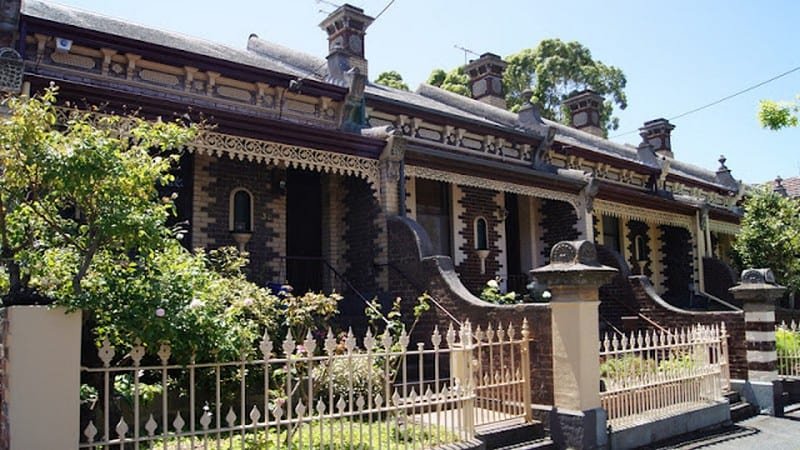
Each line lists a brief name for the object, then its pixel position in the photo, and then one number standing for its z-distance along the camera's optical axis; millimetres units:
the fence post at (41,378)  4082
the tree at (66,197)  4395
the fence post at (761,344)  10328
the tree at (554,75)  36875
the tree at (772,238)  17969
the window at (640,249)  18839
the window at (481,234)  14445
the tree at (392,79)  32744
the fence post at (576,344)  7145
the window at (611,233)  18141
